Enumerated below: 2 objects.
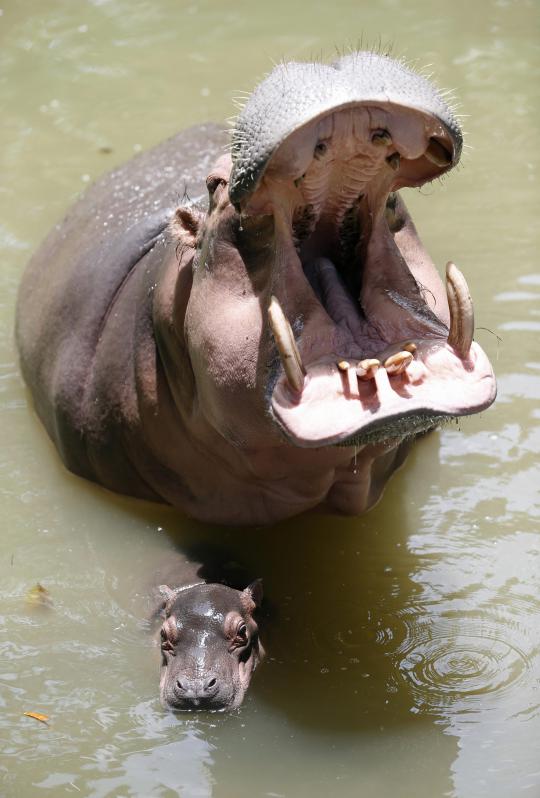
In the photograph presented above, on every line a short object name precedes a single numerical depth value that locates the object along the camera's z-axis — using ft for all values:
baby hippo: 25.22
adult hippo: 21.81
